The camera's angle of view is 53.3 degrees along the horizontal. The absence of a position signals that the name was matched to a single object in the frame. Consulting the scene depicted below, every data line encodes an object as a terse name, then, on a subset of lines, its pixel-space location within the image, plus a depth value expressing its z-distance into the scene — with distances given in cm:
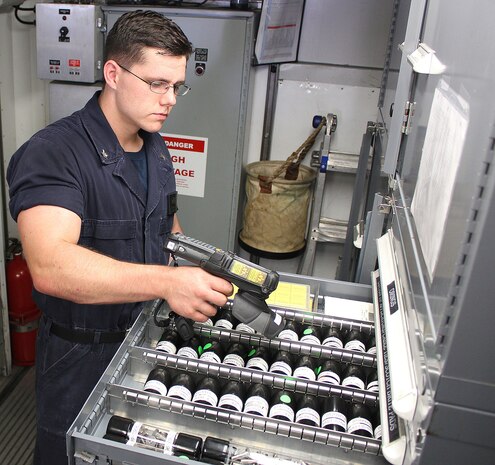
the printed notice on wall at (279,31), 272
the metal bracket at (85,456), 94
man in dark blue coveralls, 119
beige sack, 299
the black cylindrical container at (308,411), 106
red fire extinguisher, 291
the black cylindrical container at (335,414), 105
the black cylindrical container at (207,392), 110
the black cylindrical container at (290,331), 130
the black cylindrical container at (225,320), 137
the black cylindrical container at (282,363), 120
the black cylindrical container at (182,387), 111
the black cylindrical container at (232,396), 109
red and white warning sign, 294
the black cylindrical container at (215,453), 100
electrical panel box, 266
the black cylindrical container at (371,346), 128
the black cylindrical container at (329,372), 117
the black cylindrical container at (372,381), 117
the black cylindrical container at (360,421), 104
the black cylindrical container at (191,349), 124
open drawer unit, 95
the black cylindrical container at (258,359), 122
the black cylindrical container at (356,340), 128
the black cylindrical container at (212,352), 123
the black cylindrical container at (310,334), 129
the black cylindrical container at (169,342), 125
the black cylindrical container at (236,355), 123
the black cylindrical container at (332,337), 129
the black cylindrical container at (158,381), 112
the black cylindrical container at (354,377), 117
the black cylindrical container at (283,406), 107
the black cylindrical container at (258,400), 108
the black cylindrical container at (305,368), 118
